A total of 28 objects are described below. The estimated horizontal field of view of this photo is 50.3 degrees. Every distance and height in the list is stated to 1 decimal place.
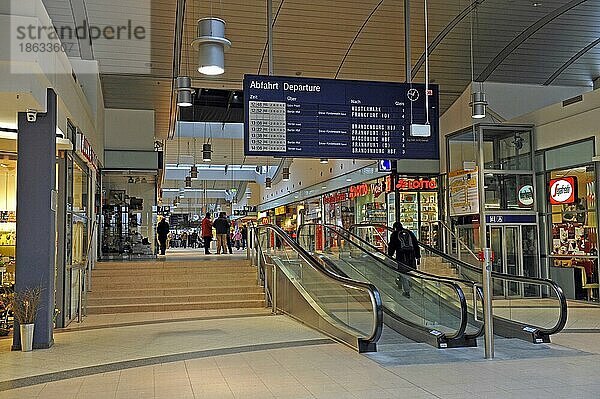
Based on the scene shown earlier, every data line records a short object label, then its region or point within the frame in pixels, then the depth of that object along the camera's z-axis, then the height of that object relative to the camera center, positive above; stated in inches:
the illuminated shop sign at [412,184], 713.0 +55.6
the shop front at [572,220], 543.5 +9.5
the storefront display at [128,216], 708.0 +26.4
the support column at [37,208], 313.4 +16.1
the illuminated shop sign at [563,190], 569.7 +37.6
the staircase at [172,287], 485.7 -39.9
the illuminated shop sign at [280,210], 1320.9 +54.6
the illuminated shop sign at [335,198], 881.5 +54.3
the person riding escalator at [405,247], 501.7 -10.2
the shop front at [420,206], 714.2 +31.3
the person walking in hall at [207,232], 860.0 +7.6
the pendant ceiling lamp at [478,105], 469.7 +94.4
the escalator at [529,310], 328.8 -41.3
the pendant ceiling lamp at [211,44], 277.7 +84.8
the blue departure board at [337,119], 366.0 +69.3
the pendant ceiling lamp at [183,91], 395.5 +91.4
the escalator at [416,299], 326.6 -36.2
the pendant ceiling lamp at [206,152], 734.1 +98.7
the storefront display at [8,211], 432.8 +21.4
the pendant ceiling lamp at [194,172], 881.4 +91.0
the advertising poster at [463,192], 626.2 +41.4
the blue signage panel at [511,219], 617.6 +12.7
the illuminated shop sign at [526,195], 622.8 +35.9
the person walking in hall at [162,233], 825.5 +7.0
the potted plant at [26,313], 303.0 -34.0
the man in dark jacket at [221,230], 838.4 +9.6
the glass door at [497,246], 627.2 -13.4
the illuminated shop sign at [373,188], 730.8 +56.9
